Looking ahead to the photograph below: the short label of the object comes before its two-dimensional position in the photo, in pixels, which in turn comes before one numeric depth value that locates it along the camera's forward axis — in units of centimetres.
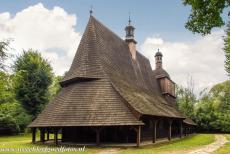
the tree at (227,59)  2509
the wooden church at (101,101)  2048
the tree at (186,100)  5432
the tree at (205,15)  1128
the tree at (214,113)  4850
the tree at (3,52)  1570
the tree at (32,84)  4050
